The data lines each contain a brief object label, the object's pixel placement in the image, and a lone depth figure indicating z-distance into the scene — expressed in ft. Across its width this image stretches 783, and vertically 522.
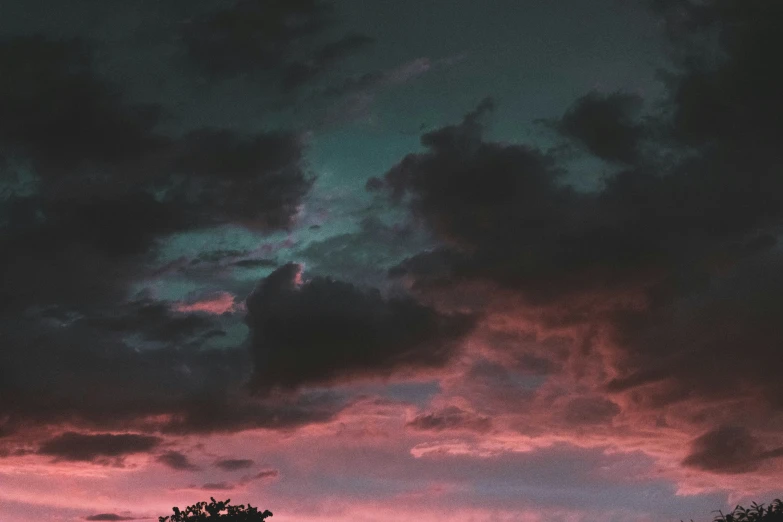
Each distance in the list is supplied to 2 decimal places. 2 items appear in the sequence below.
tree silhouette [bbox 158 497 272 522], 213.56
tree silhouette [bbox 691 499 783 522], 96.73
